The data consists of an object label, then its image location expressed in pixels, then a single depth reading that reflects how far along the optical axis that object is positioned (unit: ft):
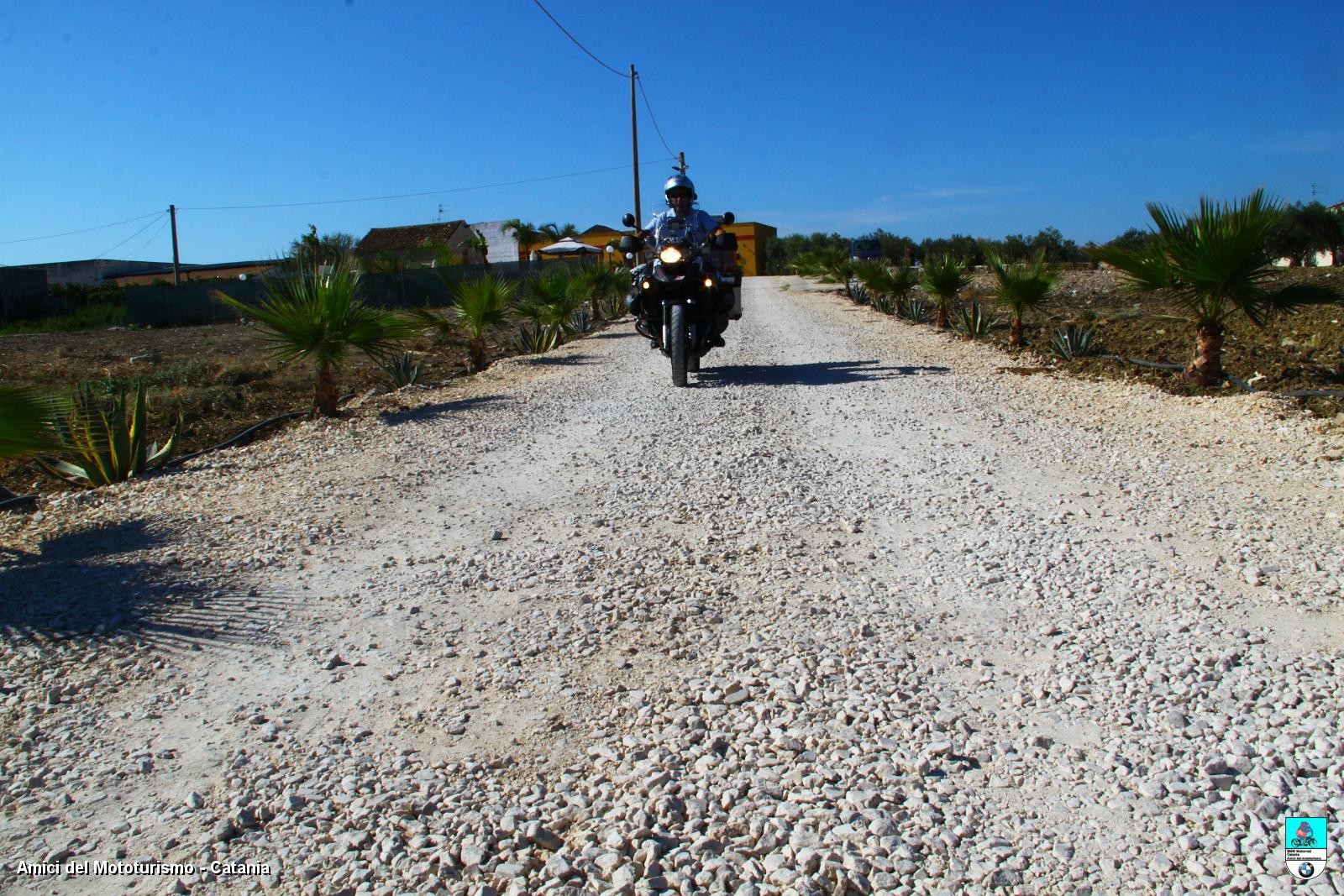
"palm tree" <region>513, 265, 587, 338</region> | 55.77
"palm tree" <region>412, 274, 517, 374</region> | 42.24
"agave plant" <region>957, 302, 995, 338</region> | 50.72
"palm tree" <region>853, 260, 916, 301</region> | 68.77
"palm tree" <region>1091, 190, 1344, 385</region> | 27.63
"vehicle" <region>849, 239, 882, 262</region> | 162.77
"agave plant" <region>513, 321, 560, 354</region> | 52.65
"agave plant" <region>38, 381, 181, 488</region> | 22.66
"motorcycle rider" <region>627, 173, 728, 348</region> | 35.01
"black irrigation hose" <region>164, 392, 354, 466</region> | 24.81
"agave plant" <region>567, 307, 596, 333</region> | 66.23
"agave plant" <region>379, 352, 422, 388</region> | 37.27
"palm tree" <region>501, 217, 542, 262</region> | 213.87
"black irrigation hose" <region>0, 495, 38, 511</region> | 19.54
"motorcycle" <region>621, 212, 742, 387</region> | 33.78
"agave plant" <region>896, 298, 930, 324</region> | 65.51
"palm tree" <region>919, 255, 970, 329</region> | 55.01
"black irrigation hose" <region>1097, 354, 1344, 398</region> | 25.20
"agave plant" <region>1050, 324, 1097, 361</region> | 39.58
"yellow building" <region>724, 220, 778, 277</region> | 215.10
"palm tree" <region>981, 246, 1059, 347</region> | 42.78
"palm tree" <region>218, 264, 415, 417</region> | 28.37
